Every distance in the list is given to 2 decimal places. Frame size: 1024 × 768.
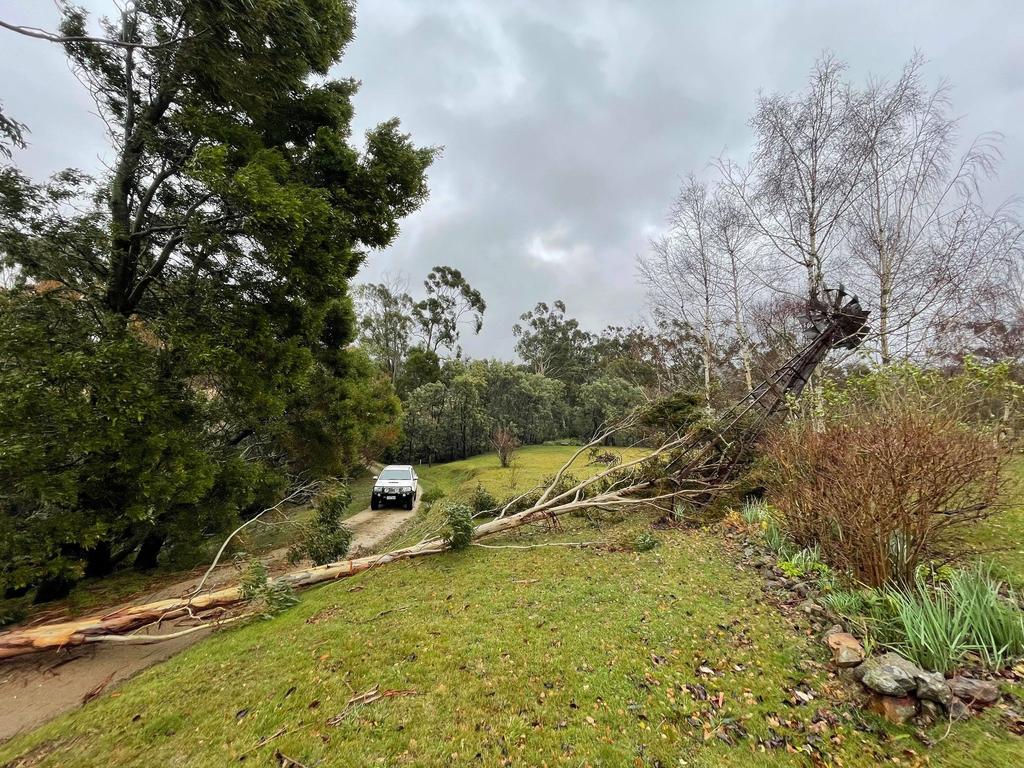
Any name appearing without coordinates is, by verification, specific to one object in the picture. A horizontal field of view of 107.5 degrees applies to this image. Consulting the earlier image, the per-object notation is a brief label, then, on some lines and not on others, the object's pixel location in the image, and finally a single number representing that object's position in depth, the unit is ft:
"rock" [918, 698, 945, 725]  7.77
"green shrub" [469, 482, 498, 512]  31.27
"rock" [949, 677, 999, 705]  7.87
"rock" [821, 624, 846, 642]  10.89
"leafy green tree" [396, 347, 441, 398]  104.37
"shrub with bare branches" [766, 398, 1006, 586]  11.05
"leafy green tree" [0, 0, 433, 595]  17.07
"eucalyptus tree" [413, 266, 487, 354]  114.83
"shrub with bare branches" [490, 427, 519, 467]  68.59
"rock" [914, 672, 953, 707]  7.79
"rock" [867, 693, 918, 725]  7.88
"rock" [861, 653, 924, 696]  8.07
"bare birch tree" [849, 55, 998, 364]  26.27
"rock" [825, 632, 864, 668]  9.56
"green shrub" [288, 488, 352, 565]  23.47
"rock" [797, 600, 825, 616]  12.32
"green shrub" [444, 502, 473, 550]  22.98
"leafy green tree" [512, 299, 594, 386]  147.74
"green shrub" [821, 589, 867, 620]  11.30
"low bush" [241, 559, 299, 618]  17.20
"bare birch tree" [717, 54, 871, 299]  31.55
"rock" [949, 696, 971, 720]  7.66
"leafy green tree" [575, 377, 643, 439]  102.78
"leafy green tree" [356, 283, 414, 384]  106.01
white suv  46.01
